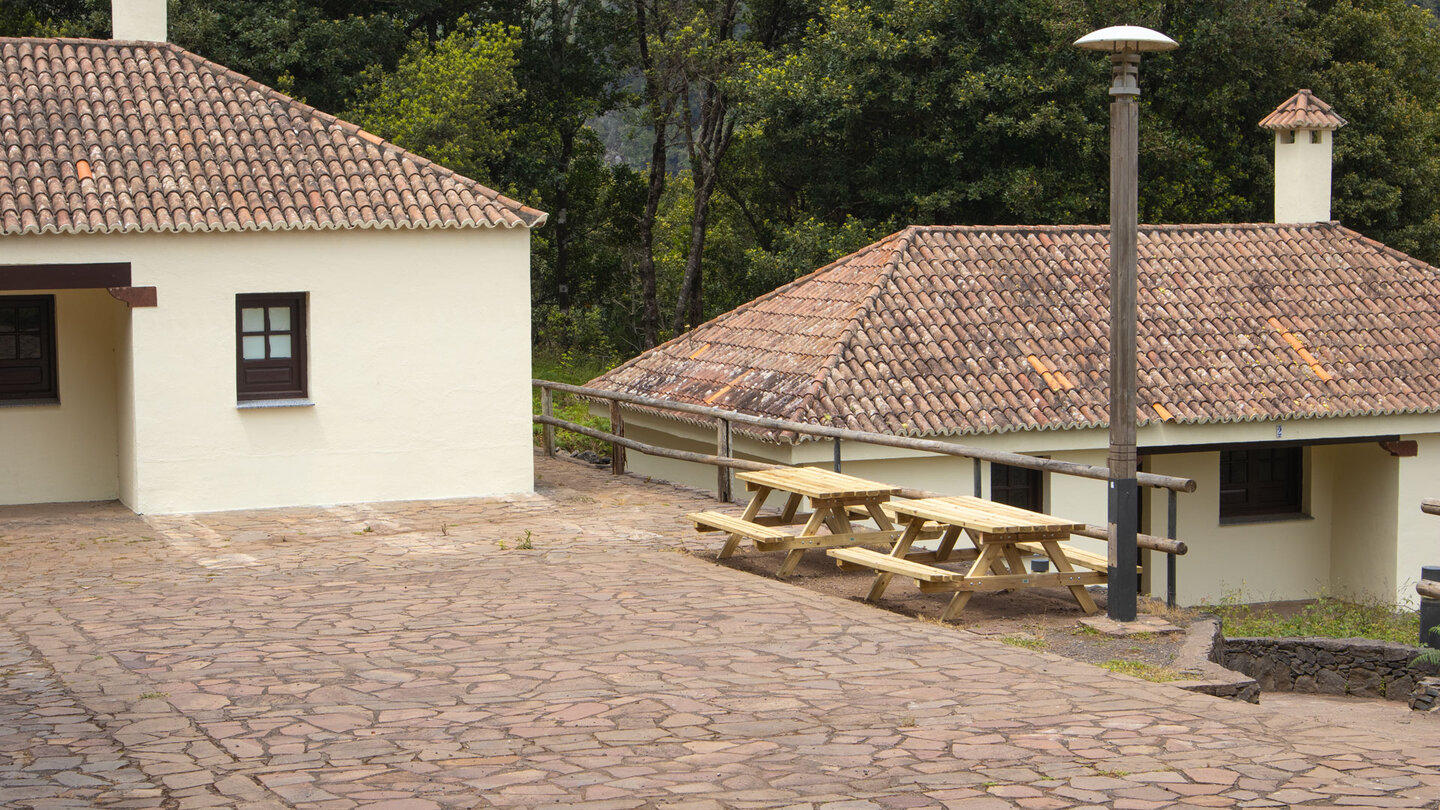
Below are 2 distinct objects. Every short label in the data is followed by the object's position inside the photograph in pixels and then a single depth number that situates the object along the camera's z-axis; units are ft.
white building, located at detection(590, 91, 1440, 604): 58.03
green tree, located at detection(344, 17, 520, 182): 90.12
